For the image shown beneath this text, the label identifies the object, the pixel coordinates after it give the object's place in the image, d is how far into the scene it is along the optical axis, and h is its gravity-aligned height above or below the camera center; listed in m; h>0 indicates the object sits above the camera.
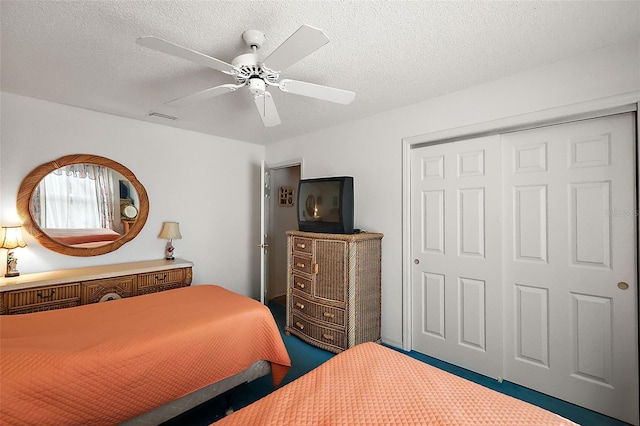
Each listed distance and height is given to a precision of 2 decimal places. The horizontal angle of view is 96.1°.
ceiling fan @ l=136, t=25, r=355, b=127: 1.27 +0.78
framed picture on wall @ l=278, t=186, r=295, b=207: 4.66 +0.31
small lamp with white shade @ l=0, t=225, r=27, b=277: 2.44 -0.24
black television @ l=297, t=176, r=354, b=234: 2.79 +0.10
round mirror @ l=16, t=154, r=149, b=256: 2.68 +0.10
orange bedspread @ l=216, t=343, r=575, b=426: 0.94 -0.67
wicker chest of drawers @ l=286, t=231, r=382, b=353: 2.63 -0.71
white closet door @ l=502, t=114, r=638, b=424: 1.82 -0.33
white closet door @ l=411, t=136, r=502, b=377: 2.33 -0.33
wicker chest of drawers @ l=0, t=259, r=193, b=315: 2.28 -0.63
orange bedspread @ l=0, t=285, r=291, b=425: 1.26 -0.73
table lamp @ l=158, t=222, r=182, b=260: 3.31 -0.22
